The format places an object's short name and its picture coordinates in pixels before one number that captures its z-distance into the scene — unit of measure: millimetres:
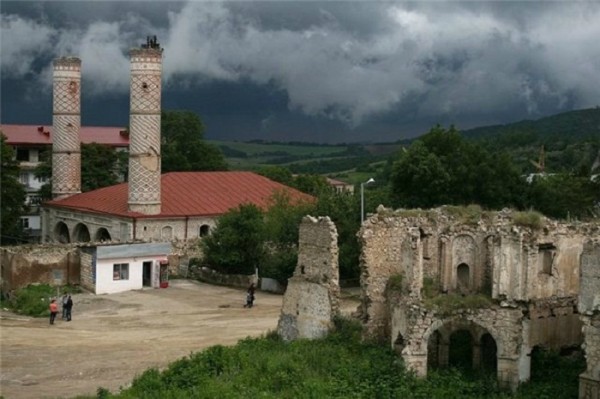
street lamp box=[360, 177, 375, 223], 34594
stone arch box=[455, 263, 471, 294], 24125
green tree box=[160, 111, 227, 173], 70938
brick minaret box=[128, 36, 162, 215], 45844
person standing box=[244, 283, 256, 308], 35406
